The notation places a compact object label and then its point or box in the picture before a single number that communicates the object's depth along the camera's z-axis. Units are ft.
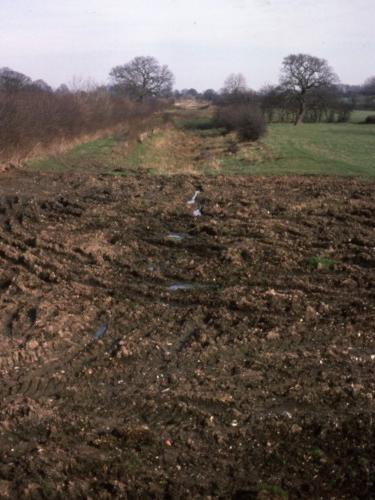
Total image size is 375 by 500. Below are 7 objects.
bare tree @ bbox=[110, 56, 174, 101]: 301.02
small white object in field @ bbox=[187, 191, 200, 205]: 55.98
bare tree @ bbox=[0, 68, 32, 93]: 104.74
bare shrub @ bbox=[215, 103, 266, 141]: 134.82
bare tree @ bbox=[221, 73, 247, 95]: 268.13
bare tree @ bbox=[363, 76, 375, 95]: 280.82
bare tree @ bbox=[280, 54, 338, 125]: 236.43
